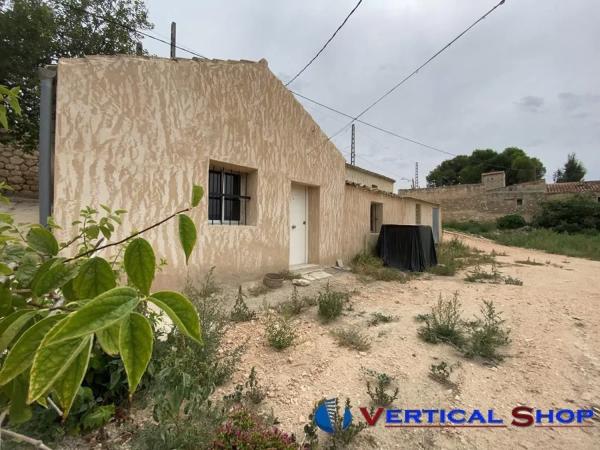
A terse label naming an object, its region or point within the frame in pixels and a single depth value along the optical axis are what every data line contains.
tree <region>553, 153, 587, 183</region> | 34.03
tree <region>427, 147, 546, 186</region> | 30.12
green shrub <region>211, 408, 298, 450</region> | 1.59
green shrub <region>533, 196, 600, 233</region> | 17.97
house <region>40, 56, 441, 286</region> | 3.51
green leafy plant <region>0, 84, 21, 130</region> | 0.77
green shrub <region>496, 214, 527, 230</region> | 19.84
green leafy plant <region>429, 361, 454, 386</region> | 2.42
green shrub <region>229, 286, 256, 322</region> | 3.56
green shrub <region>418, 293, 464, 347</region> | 3.12
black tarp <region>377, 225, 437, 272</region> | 7.55
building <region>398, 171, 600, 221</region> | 20.28
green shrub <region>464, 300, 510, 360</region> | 2.85
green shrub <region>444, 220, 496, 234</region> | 20.06
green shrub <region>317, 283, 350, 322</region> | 3.73
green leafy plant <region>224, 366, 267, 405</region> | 2.12
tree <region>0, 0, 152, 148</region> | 6.48
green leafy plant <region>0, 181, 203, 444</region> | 0.29
